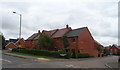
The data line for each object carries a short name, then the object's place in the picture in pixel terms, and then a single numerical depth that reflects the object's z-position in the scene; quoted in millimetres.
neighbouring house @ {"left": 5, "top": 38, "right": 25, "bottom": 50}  35907
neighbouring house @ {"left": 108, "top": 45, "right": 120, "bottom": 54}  46820
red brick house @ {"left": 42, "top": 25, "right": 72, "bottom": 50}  21167
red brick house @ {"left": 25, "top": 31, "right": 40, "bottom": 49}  25625
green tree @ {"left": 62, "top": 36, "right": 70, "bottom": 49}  19546
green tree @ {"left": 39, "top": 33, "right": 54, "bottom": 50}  20921
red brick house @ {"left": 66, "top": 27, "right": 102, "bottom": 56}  19413
